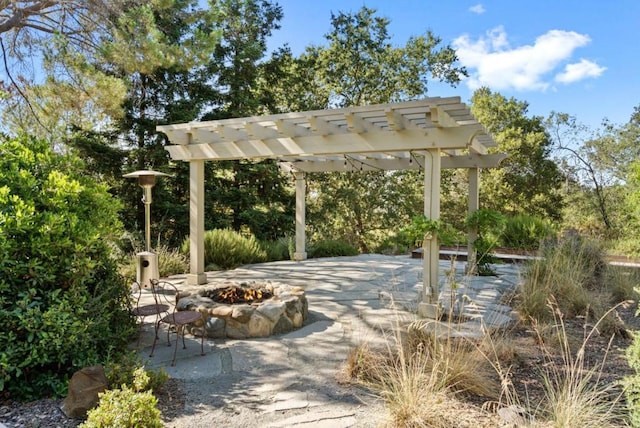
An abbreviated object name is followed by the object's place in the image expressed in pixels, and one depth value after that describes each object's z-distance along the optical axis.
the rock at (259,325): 3.90
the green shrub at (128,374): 2.54
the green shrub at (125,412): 1.97
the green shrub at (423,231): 4.43
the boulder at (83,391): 2.33
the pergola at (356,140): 4.27
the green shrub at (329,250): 9.60
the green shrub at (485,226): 6.25
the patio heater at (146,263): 5.61
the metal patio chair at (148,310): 3.51
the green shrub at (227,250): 7.83
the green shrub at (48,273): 2.55
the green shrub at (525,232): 8.59
